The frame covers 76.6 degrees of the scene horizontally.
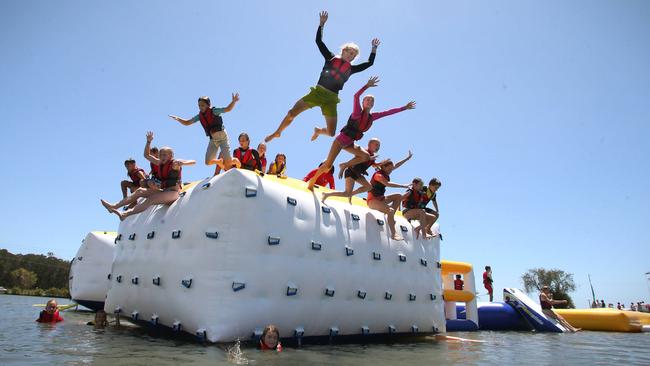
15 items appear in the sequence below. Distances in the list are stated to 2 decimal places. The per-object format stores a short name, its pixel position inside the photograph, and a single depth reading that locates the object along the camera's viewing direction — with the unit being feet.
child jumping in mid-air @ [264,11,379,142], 18.82
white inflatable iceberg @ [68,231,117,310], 33.35
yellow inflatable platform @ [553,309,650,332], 38.52
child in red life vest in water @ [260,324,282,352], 15.80
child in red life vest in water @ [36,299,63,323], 23.48
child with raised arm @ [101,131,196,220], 20.63
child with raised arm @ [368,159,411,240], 23.82
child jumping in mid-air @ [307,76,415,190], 20.79
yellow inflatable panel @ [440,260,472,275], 32.73
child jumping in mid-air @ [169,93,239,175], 21.09
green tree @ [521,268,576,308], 171.42
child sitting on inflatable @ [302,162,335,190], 27.32
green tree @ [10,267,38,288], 163.32
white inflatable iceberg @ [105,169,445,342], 16.48
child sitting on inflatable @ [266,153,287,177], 28.96
